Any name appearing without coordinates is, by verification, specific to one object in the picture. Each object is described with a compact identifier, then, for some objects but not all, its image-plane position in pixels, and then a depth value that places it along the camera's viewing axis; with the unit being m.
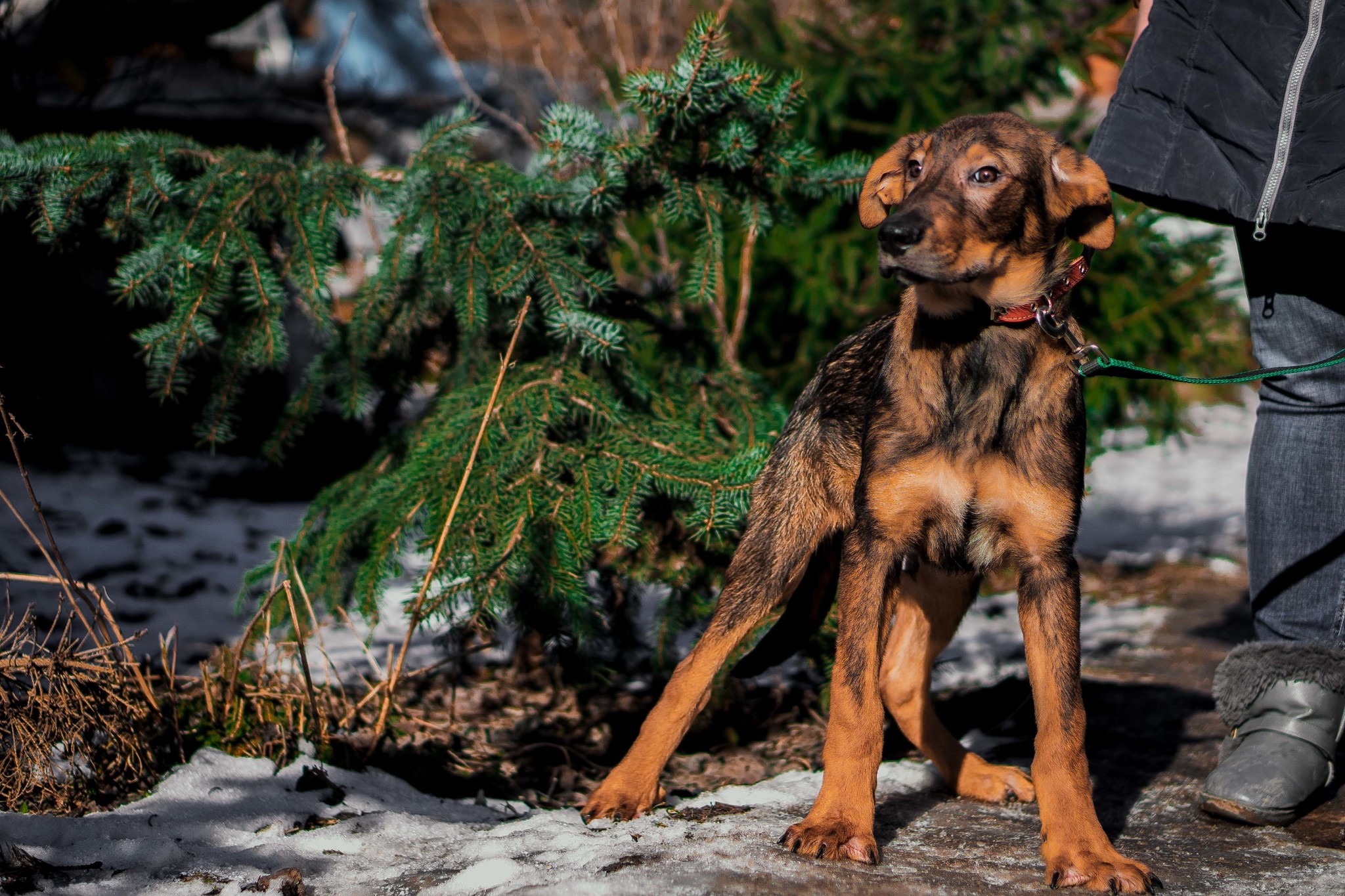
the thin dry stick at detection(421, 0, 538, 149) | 4.49
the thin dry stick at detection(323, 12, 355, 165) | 4.04
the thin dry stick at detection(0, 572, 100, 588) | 2.62
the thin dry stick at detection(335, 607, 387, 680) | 3.20
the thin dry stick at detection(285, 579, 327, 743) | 2.87
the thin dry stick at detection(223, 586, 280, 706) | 2.86
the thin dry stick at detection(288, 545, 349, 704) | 3.02
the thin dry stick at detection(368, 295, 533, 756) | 2.93
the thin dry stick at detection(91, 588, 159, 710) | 2.75
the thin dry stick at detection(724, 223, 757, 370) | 4.59
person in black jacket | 2.68
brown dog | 2.39
